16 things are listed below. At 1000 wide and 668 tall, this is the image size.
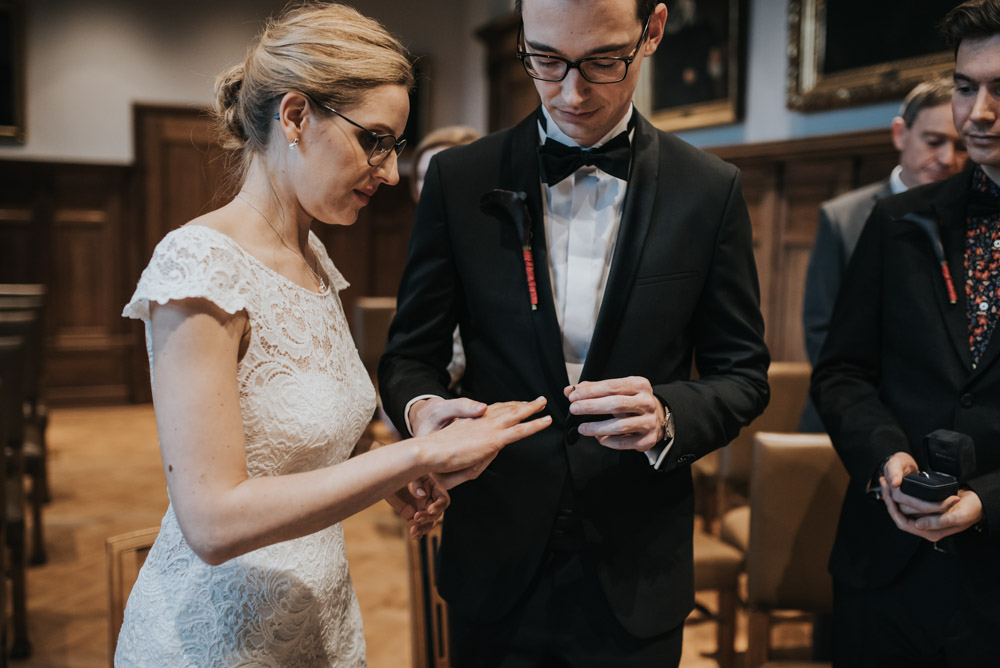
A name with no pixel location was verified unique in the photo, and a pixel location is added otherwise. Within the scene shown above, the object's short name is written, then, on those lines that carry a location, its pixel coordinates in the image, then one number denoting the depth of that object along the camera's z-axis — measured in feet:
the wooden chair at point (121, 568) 5.41
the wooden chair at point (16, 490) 11.23
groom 4.42
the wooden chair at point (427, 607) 6.56
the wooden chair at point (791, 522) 7.60
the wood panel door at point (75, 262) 26.21
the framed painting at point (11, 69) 25.50
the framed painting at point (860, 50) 13.28
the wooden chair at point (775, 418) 10.73
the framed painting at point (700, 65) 17.15
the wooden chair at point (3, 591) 8.30
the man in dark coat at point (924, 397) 4.83
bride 3.73
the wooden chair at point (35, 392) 14.55
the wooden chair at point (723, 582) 9.39
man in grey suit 8.77
